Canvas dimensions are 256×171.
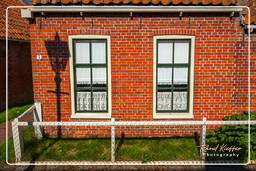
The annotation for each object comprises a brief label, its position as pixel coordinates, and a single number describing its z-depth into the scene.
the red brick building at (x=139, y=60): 5.59
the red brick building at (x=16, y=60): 9.19
